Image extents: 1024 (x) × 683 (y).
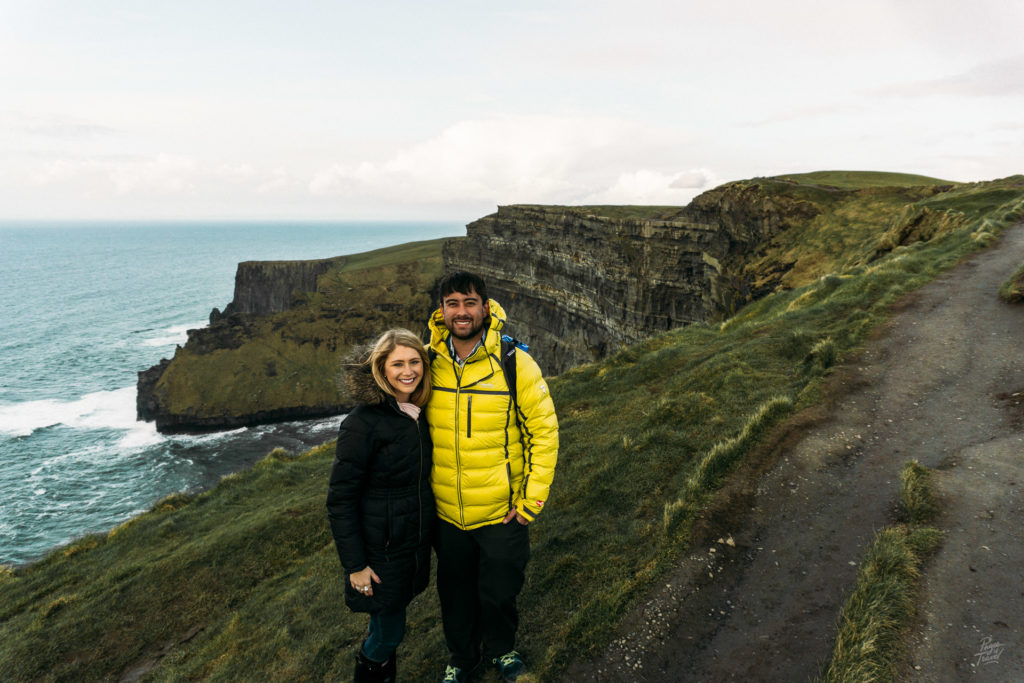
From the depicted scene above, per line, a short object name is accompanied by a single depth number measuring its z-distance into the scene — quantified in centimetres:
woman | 449
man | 483
